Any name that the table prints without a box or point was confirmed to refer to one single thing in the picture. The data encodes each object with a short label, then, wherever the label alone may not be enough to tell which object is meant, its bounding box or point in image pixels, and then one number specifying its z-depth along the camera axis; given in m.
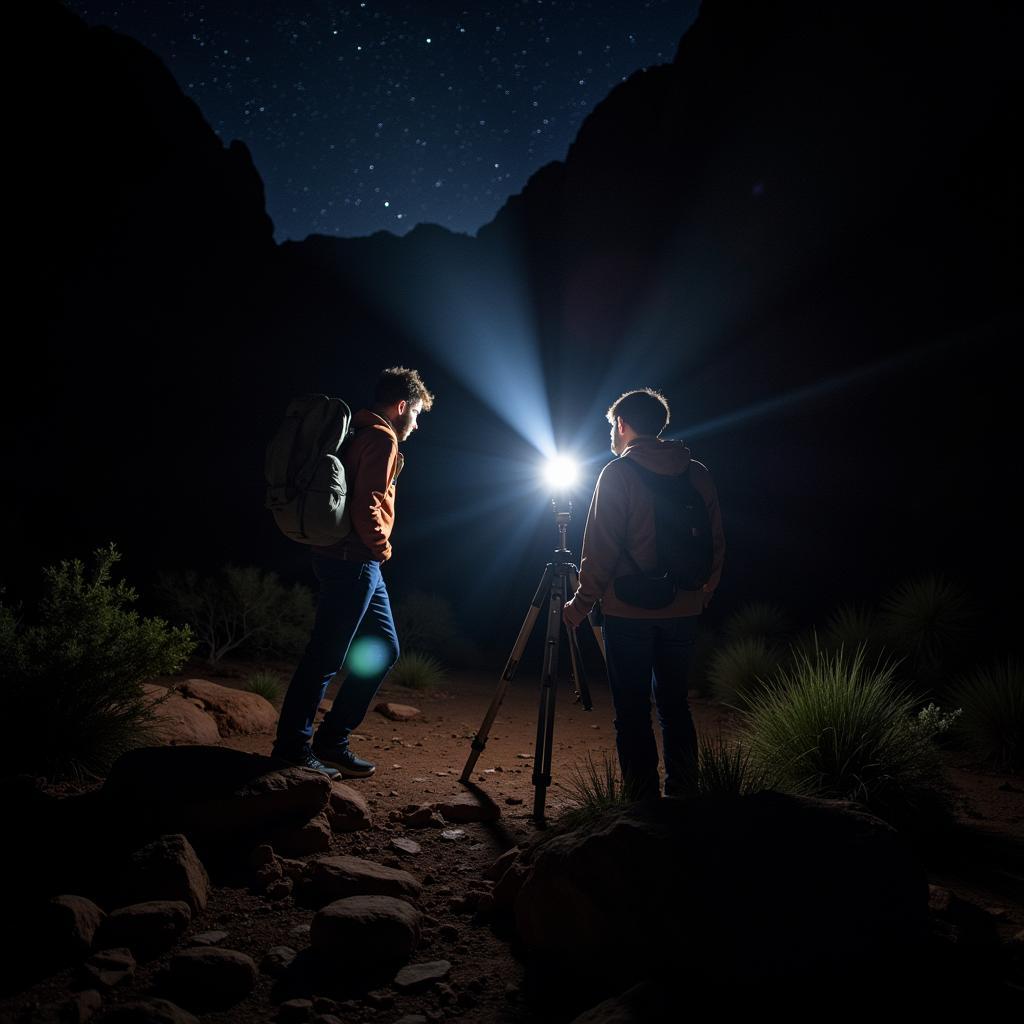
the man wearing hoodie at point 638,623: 2.64
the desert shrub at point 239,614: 8.46
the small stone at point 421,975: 1.61
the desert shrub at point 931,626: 7.15
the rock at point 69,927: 1.61
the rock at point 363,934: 1.67
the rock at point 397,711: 5.63
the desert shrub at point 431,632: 10.60
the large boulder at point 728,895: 1.43
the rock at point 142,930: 1.68
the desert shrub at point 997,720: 4.34
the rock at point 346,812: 2.62
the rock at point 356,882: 1.99
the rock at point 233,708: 4.50
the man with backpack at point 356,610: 2.99
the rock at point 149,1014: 1.30
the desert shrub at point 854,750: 2.93
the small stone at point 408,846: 2.46
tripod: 2.82
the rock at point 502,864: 2.20
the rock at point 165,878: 1.87
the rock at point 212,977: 1.50
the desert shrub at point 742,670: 6.70
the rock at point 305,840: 2.34
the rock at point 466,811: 2.85
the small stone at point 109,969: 1.51
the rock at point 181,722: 3.78
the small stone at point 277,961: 1.63
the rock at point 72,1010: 1.36
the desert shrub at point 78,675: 2.92
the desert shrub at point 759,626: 9.16
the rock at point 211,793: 2.21
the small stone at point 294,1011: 1.45
